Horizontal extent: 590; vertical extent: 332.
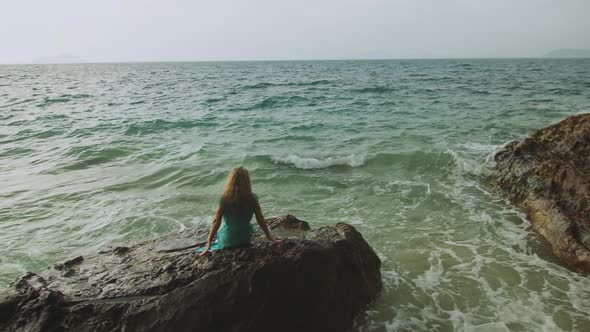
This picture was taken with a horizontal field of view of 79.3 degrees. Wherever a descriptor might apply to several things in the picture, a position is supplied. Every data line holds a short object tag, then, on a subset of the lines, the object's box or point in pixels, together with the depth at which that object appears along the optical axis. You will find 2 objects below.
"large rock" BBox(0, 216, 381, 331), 3.35
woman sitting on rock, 4.16
